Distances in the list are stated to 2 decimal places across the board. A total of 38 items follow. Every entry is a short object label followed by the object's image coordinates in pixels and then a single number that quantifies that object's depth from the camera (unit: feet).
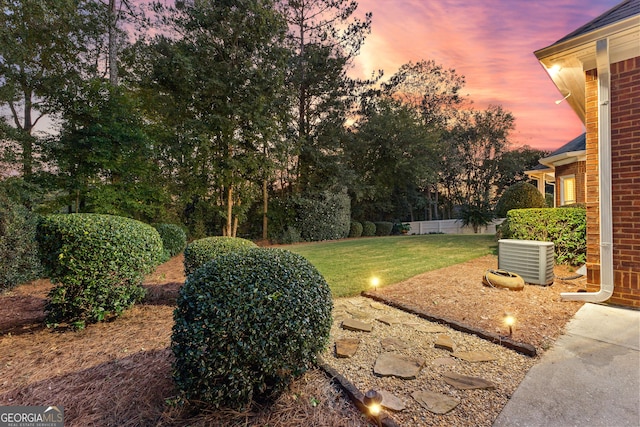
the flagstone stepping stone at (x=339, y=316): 11.28
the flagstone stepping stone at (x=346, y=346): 8.38
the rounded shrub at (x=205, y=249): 12.74
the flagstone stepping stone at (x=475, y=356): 8.06
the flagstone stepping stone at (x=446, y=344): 8.73
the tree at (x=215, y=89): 34.40
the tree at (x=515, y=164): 72.02
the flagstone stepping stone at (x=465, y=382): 6.76
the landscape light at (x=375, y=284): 15.05
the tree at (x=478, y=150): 72.64
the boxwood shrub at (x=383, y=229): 59.72
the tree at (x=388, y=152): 56.95
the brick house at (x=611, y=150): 11.67
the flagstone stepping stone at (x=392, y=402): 5.99
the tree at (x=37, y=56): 25.35
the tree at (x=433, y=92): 72.23
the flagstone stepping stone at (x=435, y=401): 6.02
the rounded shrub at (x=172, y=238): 27.61
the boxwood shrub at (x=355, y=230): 53.11
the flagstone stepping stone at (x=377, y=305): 12.58
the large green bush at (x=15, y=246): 15.25
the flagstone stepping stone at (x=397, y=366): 7.30
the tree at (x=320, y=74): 48.16
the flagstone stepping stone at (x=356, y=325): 10.21
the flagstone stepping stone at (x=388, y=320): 10.84
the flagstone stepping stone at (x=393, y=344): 8.83
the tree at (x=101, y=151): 23.79
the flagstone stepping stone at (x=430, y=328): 10.08
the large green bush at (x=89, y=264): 9.62
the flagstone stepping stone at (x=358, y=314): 11.50
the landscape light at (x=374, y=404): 5.60
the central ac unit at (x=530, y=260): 14.43
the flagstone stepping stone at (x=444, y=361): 7.86
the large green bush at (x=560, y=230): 17.40
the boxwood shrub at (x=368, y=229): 56.22
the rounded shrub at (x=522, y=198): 30.76
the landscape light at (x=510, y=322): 9.11
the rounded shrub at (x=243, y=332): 5.38
